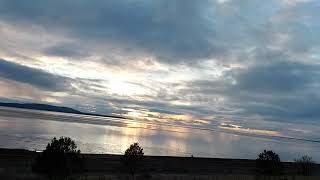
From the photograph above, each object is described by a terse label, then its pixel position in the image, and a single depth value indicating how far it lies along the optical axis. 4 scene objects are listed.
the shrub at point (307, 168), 30.60
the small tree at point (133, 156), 23.33
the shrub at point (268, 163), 22.33
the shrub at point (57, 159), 16.52
